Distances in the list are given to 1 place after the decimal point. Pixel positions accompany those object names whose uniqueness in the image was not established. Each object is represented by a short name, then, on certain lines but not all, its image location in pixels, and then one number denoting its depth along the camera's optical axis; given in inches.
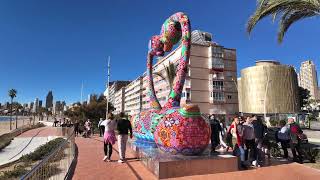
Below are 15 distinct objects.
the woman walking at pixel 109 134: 301.8
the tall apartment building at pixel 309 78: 4984.2
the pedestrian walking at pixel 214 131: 342.3
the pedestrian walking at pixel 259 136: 290.1
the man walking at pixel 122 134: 298.3
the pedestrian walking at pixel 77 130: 779.7
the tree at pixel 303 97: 2584.9
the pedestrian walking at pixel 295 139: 296.1
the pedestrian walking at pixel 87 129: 719.1
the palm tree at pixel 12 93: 2499.7
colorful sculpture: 246.7
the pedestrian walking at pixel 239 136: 273.8
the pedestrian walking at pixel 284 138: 316.2
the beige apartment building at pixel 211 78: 1792.4
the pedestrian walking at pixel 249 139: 279.8
